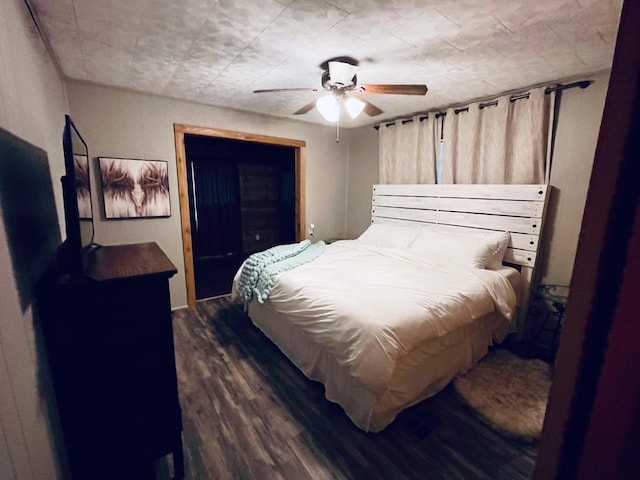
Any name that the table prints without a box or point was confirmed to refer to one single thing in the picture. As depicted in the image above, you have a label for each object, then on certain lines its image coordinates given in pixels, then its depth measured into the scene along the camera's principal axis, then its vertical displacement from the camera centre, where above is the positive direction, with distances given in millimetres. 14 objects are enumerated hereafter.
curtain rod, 2292 +862
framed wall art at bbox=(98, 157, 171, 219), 2748 -11
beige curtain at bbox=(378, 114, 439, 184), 3352 +494
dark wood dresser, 1049 -718
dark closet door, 5176 -239
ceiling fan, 1970 +727
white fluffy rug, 1718 -1394
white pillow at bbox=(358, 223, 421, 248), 3247 -550
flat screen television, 1038 -108
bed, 1614 -731
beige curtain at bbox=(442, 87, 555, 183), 2541 +484
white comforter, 1528 -736
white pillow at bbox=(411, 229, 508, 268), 2580 -558
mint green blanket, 2379 -701
